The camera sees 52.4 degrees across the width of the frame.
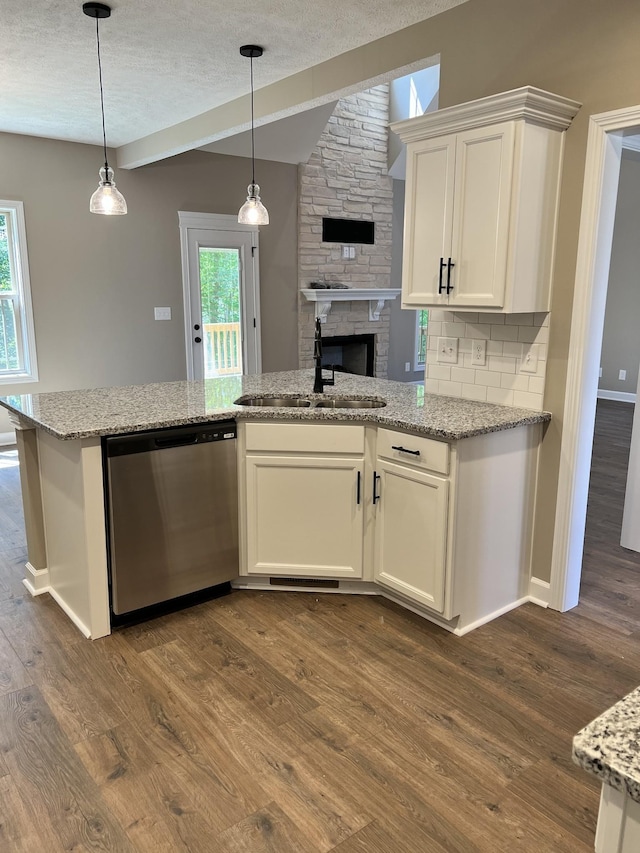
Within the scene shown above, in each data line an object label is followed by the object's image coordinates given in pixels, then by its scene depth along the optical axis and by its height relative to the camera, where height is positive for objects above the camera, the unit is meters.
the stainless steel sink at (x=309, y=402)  3.16 -0.50
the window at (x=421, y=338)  8.20 -0.46
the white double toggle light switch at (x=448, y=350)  3.23 -0.24
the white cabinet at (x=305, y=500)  2.88 -0.89
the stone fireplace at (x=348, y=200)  6.80 +1.07
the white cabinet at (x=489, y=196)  2.54 +0.43
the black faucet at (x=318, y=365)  3.24 -0.32
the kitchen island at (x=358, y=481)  2.56 -0.76
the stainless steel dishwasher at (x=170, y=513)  2.60 -0.90
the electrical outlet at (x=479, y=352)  3.08 -0.23
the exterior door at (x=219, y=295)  6.24 +0.03
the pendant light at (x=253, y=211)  3.62 +0.48
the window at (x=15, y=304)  5.39 -0.07
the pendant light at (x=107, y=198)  2.98 +0.45
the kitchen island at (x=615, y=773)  0.72 -0.52
